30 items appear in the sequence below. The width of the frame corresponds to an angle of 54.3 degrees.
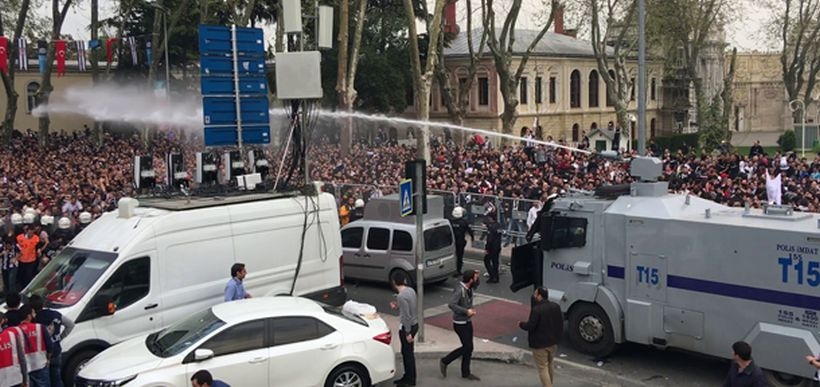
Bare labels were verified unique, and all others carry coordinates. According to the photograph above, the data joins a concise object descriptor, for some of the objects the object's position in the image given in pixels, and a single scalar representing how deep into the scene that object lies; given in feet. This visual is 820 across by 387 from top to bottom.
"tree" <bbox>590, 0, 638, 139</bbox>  128.34
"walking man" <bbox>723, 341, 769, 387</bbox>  24.22
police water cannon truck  31.89
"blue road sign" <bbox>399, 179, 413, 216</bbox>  39.93
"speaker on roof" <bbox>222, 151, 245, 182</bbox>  47.37
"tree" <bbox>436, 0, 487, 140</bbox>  138.31
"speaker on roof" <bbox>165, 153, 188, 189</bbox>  46.14
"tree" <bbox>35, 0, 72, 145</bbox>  131.95
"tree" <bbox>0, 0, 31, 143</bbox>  136.46
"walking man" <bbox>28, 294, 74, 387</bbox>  30.09
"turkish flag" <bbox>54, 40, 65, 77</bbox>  131.75
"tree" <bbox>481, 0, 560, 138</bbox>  124.16
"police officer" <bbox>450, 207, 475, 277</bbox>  56.65
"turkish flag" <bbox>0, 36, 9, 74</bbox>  119.91
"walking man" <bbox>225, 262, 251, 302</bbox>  35.27
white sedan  28.14
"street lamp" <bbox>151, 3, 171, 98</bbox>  128.90
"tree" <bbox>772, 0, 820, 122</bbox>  159.22
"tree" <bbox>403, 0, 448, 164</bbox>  96.63
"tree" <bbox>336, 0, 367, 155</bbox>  105.91
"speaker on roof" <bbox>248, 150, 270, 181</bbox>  48.62
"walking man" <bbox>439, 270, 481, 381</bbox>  34.17
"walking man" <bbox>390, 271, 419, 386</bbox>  33.86
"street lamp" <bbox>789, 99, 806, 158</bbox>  153.44
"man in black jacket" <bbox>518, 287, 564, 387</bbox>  31.63
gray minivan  52.03
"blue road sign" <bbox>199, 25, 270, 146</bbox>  54.49
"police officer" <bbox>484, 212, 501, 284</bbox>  54.54
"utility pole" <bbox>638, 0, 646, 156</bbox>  59.93
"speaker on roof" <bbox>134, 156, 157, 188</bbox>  45.06
